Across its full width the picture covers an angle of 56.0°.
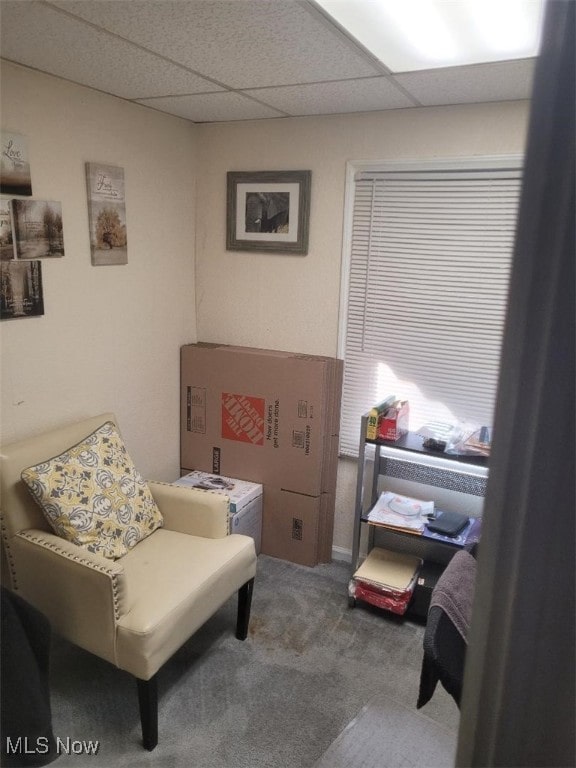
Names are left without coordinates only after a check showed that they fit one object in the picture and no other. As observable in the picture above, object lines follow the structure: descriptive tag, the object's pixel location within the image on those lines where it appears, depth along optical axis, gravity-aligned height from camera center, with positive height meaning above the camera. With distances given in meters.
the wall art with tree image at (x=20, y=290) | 2.01 -0.12
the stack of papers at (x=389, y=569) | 2.46 -1.37
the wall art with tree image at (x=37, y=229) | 2.03 +0.12
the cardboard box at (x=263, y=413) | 2.73 -0.75
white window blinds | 2.38 -0.05
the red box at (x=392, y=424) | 2.45 -0.67
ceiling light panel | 1.42 +0.69
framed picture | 2.70 +0.29
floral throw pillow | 1.93 -0.87
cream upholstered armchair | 1.75 -1.10
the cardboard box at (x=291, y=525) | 2.82 -1.33
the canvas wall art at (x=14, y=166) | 1.93 +0.33
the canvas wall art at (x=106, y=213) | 2.32 +0.21
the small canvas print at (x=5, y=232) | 1.96 +0.09
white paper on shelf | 2.44 -1.10
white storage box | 2.68 -1.13
